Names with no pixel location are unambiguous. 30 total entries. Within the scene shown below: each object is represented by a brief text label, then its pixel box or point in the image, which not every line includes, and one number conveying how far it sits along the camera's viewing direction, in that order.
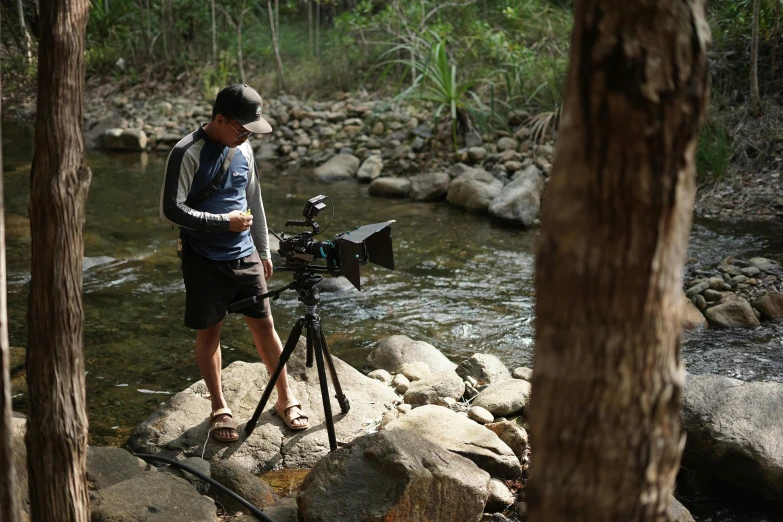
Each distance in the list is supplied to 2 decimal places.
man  3.07
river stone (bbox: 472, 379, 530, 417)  3.76
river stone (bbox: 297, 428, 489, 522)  2.70
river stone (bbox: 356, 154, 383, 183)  9.74
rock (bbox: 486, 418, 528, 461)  3.43
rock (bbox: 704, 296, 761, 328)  5.18
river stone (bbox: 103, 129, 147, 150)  11.79
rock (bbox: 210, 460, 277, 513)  2.99
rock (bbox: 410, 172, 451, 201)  8.87
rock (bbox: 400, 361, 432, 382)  4.28
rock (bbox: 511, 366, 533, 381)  4.35
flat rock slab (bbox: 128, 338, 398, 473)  3.41
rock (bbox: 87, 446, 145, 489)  2.89
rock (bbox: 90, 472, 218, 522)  2.56
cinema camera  3.03
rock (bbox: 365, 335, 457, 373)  4.51
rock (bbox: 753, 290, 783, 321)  5.26
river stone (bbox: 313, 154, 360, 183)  9.91
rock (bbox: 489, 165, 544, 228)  7.84
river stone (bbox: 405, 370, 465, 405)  3.88
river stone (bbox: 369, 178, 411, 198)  9.08
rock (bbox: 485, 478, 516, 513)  3.03
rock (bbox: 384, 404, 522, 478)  3.23
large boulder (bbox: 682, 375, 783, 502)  3.15
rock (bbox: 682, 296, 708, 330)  5.19
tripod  3.21
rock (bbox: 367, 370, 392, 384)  4.26
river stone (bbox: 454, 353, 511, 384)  4.29
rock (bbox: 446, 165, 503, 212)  8.40
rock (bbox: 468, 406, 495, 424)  3.66
